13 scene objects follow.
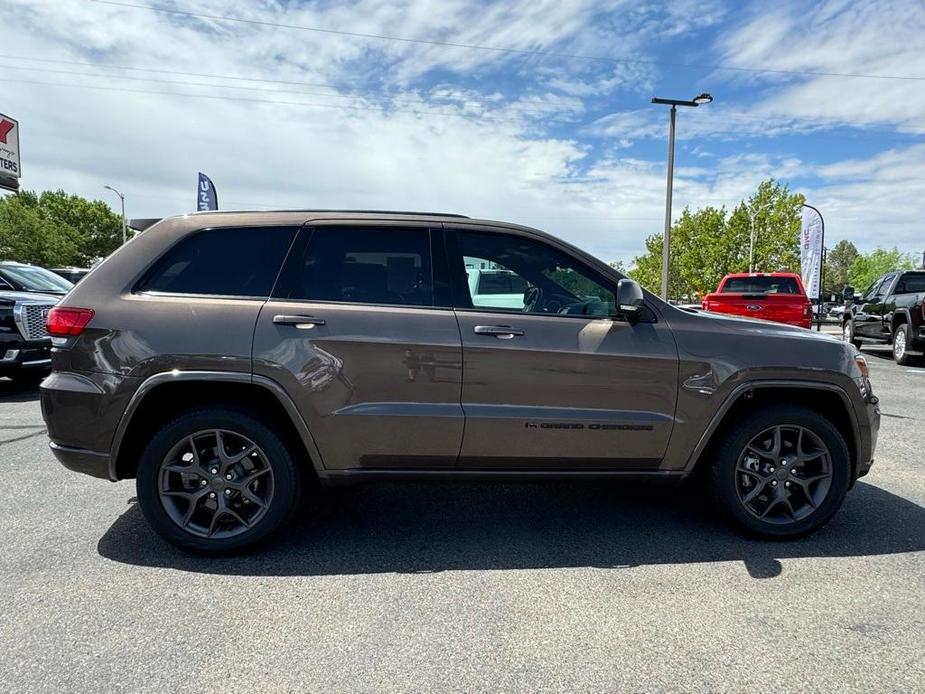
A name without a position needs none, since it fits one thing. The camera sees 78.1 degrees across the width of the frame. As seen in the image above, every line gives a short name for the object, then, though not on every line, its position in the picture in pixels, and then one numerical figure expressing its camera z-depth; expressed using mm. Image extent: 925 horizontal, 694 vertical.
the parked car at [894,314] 10891
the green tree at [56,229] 51000
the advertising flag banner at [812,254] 22078
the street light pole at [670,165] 18595
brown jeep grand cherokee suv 2980
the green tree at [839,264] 107875
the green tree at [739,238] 38188
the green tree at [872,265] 91375
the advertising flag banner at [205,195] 18391
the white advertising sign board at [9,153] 21102
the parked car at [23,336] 7234
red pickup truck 11078
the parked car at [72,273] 19675
